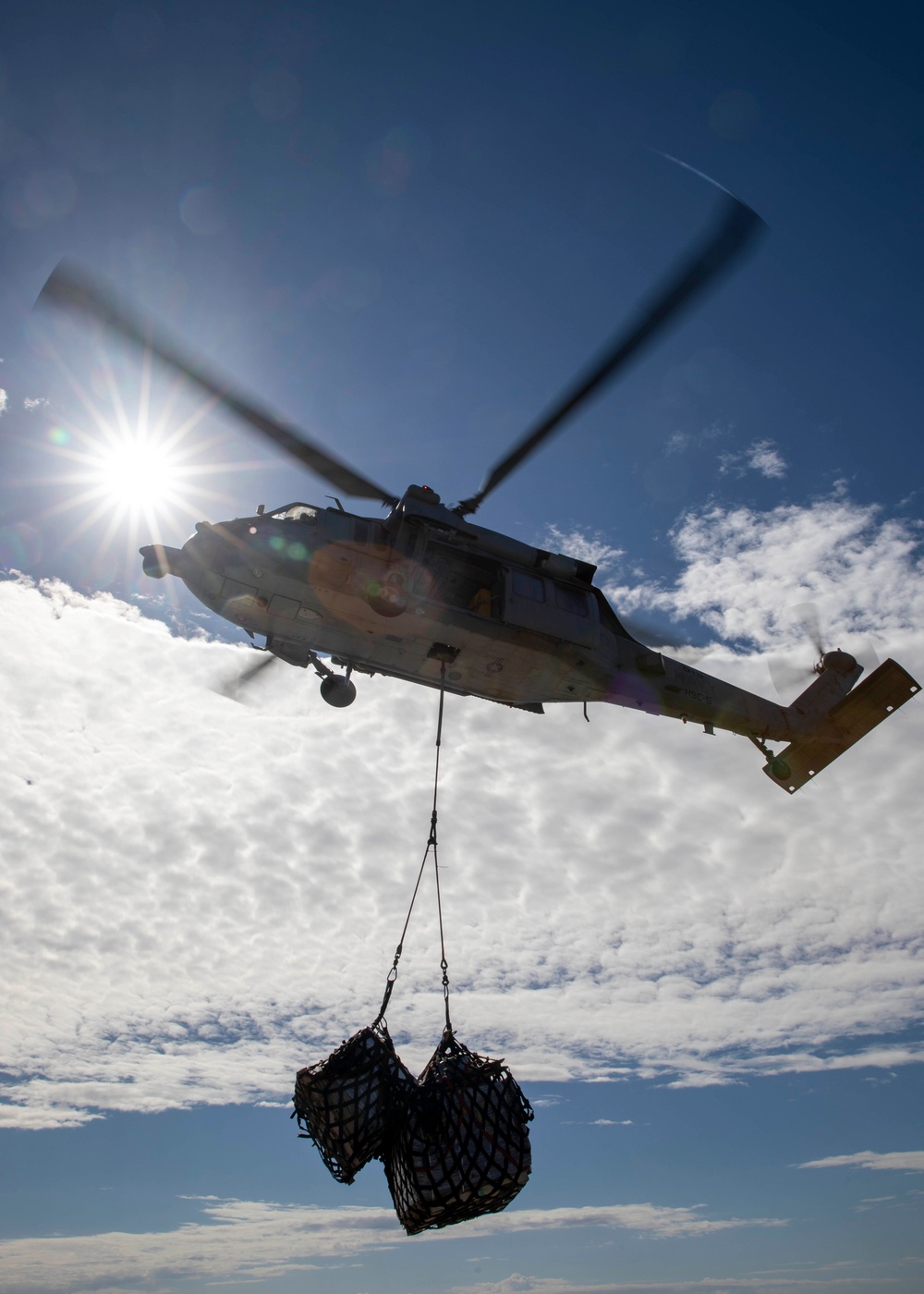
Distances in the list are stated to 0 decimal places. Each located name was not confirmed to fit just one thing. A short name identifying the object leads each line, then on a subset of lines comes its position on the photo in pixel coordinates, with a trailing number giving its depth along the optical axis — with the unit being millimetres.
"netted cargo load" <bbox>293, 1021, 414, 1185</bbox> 6027
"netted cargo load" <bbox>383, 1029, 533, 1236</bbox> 5680
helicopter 10617
